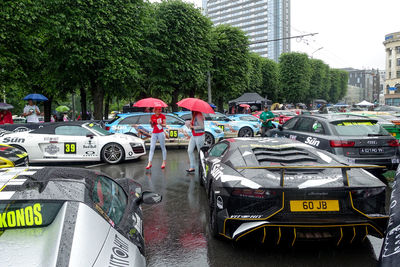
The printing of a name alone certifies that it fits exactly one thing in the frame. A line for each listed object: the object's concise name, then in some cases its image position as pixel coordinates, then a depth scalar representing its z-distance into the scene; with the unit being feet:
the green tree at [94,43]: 51.26
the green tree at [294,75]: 187.11
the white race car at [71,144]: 31.30
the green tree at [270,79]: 170.40
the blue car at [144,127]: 42.42
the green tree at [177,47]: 73.67
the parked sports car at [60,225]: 5.68
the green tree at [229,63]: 101.65
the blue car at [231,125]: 51.11
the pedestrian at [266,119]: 40.65
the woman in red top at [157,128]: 28.63
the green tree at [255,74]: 146.10
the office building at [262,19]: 469.98
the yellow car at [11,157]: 18.98
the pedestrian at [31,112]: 45.16
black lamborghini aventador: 10.80
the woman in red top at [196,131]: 26.50
